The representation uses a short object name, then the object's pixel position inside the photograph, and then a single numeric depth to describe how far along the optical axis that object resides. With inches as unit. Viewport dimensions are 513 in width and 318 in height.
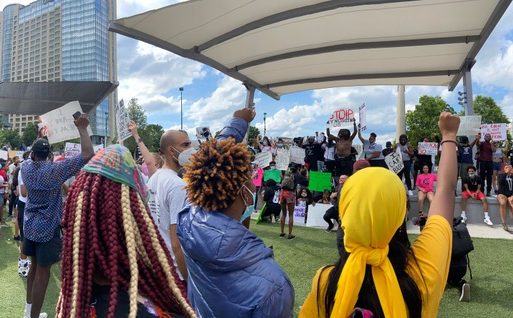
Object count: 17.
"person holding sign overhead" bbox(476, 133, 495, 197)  485.5
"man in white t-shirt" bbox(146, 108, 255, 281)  108.1
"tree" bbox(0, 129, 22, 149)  2486.0
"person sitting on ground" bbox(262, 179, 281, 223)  454.6
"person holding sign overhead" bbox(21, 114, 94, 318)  162.2
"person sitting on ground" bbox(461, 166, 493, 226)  413.3
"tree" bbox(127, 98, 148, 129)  2250.2
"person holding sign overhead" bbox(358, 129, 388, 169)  414.0
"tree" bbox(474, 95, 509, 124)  2247.8
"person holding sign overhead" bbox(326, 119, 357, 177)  428.5
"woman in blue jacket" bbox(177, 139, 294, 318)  58.1
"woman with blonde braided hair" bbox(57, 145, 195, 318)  63.4
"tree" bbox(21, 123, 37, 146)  2426.2
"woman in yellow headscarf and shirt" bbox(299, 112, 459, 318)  58.3
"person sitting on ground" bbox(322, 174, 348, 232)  381.7
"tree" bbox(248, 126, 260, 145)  2085.9
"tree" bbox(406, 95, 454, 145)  1847.9
